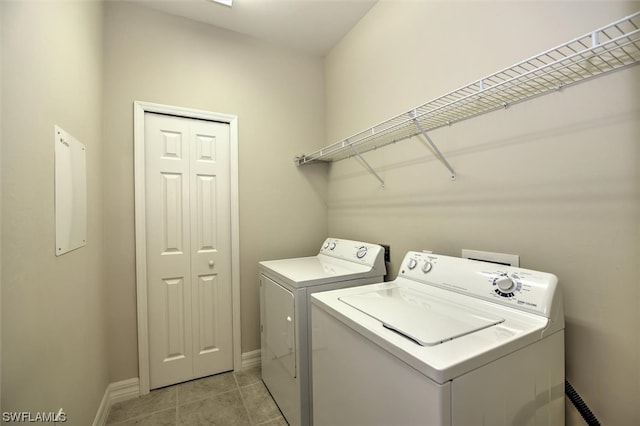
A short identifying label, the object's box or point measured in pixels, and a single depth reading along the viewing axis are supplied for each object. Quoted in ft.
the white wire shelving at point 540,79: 2.86
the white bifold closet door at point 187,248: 6.71
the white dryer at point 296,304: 5.09
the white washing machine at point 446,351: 2.42
